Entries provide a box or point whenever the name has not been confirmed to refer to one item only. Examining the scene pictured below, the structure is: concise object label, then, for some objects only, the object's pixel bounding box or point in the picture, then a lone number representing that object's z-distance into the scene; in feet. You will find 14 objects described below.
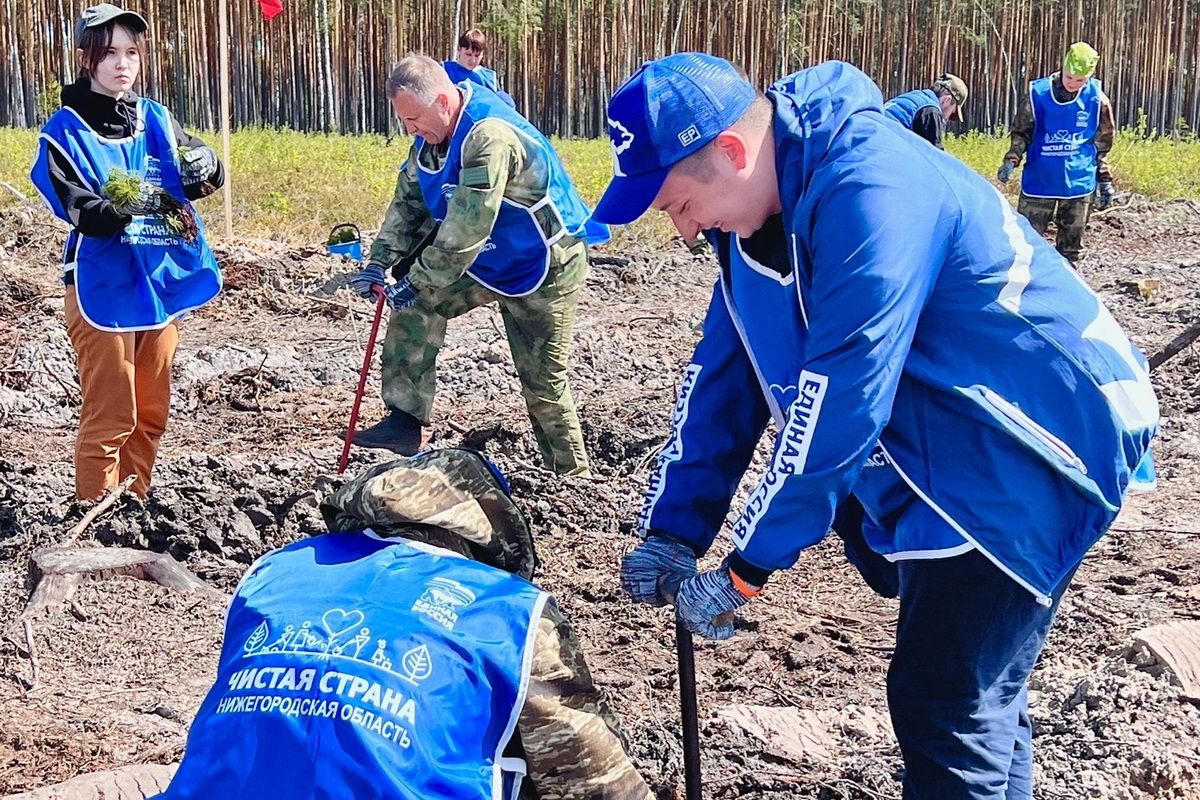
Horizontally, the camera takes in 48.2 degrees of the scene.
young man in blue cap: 6.50
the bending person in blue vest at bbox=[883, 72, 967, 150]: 24.72
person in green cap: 30.76
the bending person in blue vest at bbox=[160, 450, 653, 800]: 6.13
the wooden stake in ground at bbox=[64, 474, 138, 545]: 15.31
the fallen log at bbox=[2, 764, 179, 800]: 9.18
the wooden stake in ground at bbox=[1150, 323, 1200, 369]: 19.08
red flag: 30.11
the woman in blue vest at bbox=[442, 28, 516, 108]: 28.88
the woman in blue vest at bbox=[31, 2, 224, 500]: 15.10
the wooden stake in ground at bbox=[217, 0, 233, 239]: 29.71
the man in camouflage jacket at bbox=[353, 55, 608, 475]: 16.85
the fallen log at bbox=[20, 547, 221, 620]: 13.52
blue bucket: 18.28
